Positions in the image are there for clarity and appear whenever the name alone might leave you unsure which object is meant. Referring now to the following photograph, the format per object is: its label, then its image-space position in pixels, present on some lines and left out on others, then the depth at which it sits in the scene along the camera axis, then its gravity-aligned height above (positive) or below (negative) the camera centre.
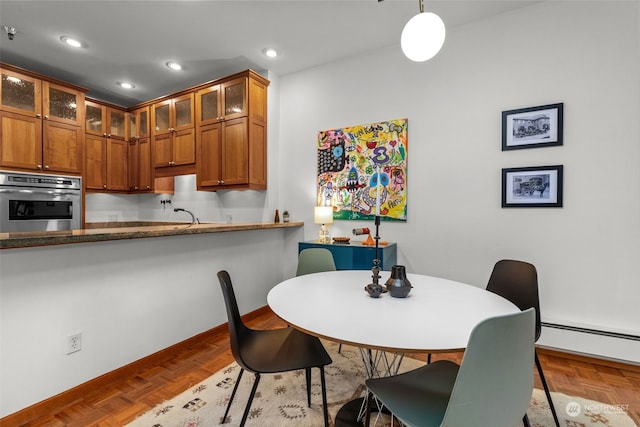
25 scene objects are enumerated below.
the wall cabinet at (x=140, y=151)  4.24 +0.84
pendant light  1.50 +0.91
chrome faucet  4.24 -0.19
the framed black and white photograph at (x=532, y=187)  2.35 +0.19
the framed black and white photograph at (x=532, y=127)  2.35 +0.69
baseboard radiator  2.11 -1.01
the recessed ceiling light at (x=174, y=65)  3.37 +1.68
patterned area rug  1.60 -1.18
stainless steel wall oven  3.09 +0.06
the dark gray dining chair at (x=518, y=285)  1.63 -0.46
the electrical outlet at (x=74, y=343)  1.76 -0.83
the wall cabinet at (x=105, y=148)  4.05 +0.86
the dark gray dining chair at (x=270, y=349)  1.31 -0.72
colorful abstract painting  2.99 +0.42
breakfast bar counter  1.40 -0.16
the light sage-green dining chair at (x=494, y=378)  0.79 -0.49
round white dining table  0.98 -0.43
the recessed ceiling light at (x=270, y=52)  3.11 +1.70
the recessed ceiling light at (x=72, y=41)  2.85 +1.66
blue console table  2.73 -0.45
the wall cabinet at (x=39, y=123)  3.12 +0.97
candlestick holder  1.40 -0.39
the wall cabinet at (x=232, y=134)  3.35 +0.89
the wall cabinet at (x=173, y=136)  3.79 +0.97
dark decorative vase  1.40 -0.36
